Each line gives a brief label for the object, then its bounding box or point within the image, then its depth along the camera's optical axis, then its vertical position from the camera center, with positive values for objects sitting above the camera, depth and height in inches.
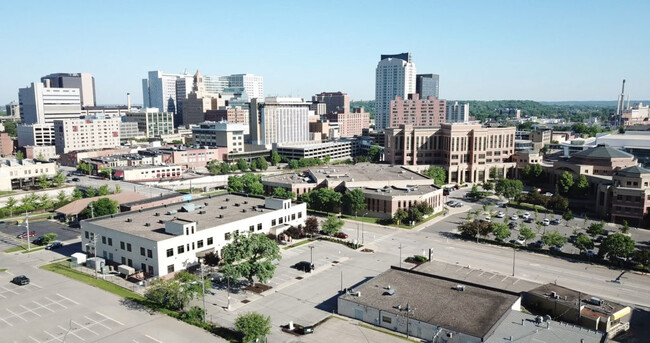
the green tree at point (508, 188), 4611.2 -761.5
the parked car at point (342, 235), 3348.9 -881.5
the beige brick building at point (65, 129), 7810.0 -280.8
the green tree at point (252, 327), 1733.5 -793.7
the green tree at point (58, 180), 5137.8 -736.3
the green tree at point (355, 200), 3900.1 -734.1
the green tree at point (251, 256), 2287.2 -736.7
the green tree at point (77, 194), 4394.2 -773.2
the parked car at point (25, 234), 3364.4 -874.3
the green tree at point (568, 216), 3712.4 -834.3
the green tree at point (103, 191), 4273.1 -714.0
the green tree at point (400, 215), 3718.0 -826.5
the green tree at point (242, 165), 6884.8 -779.4
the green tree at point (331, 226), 3287.4 -799.8
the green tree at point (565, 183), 4635.1 -715.2
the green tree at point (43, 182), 5022.9 -739.2
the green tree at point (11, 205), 4015.8 -793.7
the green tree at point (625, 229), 3349.4 -845.7
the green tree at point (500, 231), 3161.9 -814.9
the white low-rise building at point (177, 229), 2539.4 -694.5
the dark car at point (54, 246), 3056.1 -868.9
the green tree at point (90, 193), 4318.4 -738.8
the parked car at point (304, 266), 2637.8 -876.8
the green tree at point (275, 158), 7549.2 -746.0
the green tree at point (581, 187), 4526.8 -739.6
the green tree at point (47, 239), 3137.3 -840.6
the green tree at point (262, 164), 7017.7 -778.9
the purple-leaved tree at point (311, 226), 3267.7 -794.7
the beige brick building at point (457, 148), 5841.5 -476.6
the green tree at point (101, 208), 3614.7 -739.9
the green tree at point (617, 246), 2691.9 -784.5
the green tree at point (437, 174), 5367.1 -728.2
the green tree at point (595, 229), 3265.3 -829.5
